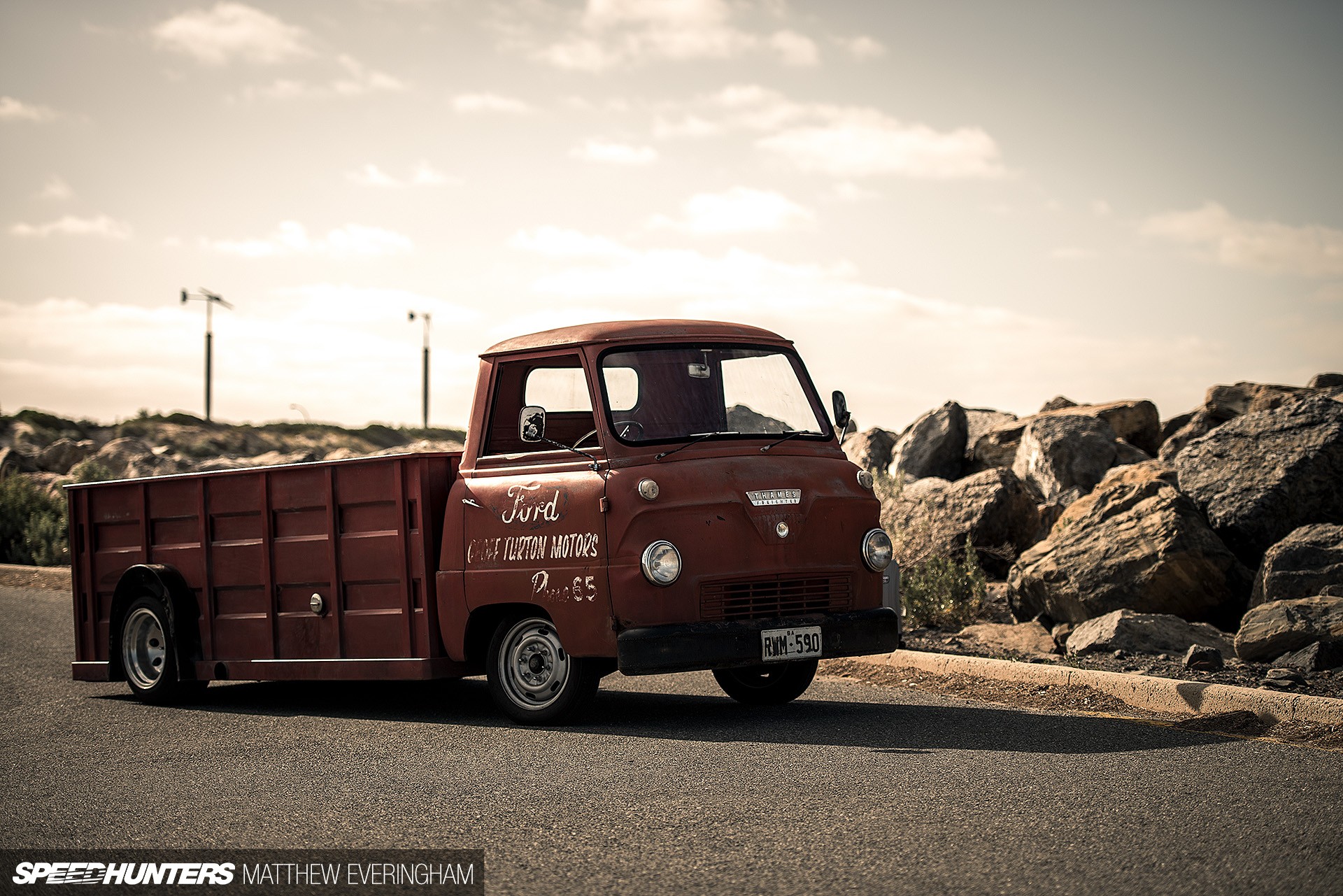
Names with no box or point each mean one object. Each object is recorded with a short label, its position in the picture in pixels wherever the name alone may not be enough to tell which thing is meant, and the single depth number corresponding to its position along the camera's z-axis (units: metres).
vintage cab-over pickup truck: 8.07
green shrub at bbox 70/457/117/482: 28.05
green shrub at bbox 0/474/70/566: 22.58
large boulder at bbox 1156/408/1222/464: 18.88
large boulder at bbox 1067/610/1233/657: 10.45
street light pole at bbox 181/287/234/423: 56.44
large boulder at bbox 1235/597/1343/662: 9.63
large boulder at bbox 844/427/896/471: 21.47
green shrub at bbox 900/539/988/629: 12.81
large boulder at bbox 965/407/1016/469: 21.95
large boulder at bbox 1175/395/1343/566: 12.86
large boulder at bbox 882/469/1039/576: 14.80
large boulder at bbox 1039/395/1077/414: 25.17
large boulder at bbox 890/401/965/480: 20.66
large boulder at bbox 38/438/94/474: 37.09
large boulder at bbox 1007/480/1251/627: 11.71
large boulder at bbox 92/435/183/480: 32.88
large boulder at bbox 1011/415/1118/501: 18.53
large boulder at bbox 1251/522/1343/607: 11.15
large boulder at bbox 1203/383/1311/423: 19.98
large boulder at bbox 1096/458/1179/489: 14.02
